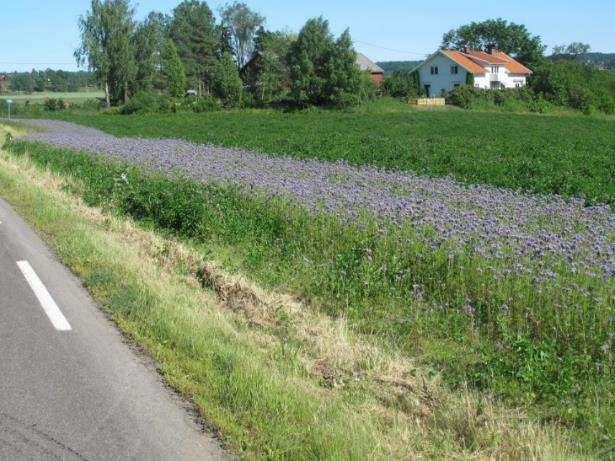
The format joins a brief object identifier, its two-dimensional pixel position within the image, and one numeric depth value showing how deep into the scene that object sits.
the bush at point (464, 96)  73.74
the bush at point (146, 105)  71.94
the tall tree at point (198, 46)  108.94
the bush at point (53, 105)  80.81
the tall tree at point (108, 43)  83.50
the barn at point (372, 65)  102.36
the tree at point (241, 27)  109.38
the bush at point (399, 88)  80.31
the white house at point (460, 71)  91.94
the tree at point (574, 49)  189.59
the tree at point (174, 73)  85.94
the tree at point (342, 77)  69.94
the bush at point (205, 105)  71.12
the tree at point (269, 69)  77.21
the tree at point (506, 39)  121.88
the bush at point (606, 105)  78.97
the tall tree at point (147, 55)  88.50
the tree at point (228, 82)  78.50
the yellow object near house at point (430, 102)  74.56
